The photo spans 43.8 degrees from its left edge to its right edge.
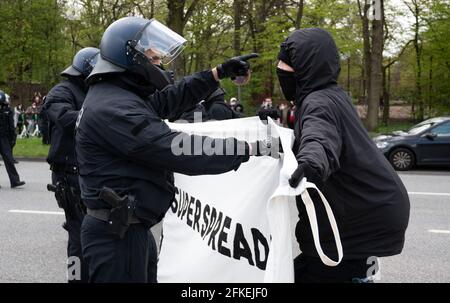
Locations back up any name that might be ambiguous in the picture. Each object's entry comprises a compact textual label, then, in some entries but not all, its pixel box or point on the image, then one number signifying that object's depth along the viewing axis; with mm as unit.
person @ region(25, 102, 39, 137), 24438
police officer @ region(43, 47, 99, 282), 4297
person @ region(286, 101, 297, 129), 13891
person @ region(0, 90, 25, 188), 10242
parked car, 13727
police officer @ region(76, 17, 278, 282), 2441
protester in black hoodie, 2545
